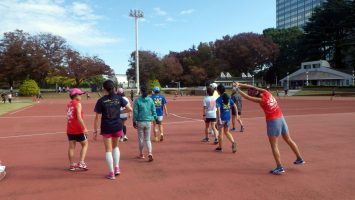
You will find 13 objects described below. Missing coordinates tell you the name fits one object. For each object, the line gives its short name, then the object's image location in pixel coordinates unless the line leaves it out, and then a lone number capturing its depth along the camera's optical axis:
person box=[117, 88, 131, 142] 10.12
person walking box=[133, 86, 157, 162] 7.84
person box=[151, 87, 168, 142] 10.75
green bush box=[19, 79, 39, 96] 64.75
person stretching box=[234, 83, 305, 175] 6.71
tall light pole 63.13
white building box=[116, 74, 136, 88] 94.88
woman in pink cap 6.83
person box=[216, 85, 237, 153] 8.87
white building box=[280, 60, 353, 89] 70.42
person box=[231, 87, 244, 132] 13.07
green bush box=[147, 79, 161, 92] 66.94
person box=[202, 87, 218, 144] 9.93
